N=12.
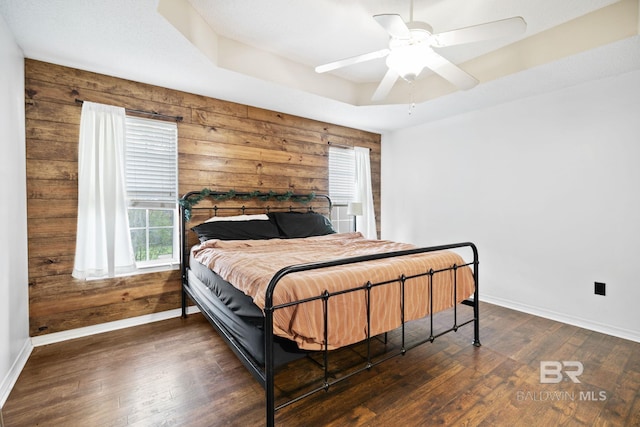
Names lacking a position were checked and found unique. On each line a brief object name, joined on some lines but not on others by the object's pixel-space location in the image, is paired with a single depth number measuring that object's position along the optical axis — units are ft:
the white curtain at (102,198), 9.04
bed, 5.21
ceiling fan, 5.69
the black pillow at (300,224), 11.87
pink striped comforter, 5.27
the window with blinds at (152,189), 10.18
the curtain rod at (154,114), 9.97
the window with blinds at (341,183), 15.33
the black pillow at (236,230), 10.29
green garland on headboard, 10.71
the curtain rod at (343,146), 15.06
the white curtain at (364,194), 15.79
